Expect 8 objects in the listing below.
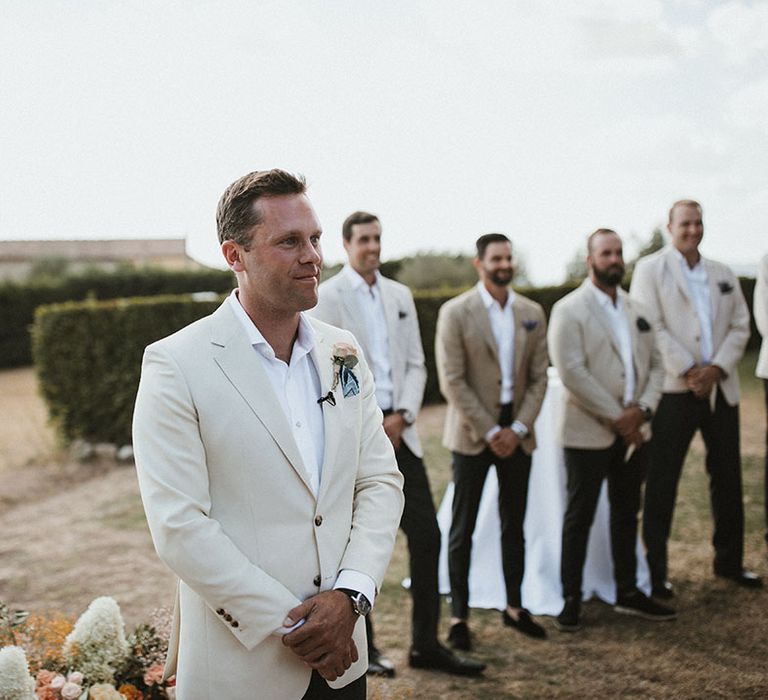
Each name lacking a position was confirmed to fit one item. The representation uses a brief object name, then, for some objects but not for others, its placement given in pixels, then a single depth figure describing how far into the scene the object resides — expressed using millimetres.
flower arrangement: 2748
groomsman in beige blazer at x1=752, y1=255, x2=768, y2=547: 6164
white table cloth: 5363
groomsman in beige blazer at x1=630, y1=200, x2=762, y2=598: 5340
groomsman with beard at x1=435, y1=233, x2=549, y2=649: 4832
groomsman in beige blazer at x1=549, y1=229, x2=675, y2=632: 4922
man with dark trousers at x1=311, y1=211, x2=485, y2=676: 4336
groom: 2109
